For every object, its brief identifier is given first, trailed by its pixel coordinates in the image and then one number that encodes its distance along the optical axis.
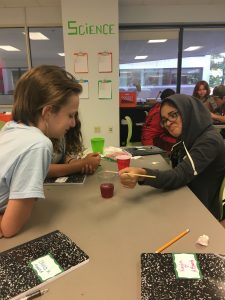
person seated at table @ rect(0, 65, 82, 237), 0.89
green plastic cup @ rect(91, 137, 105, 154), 2.08
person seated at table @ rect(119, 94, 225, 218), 1.40
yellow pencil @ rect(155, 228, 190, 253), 0.85
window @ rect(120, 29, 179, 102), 4.51
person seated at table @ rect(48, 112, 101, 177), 1.56
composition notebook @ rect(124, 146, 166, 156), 2.11
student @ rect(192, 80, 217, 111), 4.41
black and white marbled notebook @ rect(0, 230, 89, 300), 0.68
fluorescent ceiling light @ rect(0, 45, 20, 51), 4.83
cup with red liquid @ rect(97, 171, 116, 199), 1.27
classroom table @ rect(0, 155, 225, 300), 0.71
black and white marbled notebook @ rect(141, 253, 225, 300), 0.65
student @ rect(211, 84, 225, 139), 4.09
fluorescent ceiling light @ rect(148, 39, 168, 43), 4.72
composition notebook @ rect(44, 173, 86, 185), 1.48
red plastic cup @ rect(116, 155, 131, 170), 1.62
